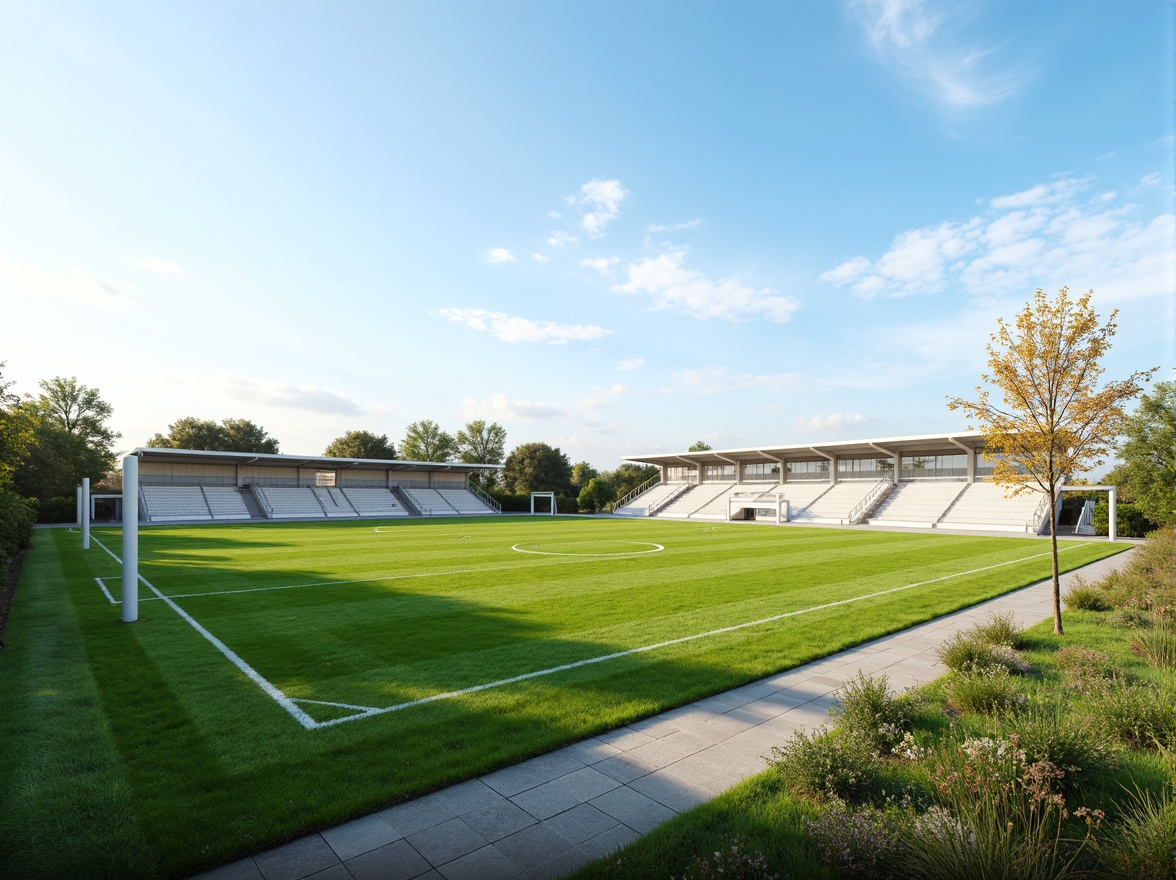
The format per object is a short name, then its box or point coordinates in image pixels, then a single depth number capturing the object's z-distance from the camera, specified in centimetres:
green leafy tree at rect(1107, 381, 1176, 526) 3634
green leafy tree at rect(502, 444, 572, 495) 7750
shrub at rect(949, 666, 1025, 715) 606
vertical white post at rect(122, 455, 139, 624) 1009
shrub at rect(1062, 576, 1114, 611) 1141
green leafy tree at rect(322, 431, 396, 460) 8438
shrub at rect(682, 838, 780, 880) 336
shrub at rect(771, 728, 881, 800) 448
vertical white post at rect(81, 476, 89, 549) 2186
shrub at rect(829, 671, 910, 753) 534
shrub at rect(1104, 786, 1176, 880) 315
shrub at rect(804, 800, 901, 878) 347
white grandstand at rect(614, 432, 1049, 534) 3966
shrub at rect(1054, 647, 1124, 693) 661
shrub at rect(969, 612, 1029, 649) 871
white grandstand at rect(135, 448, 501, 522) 4581
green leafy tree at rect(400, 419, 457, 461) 9512
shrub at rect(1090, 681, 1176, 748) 531
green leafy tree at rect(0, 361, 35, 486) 1162
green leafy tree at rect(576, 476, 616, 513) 6569
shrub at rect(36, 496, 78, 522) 4241
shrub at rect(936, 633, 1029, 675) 735
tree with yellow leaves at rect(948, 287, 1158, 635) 902
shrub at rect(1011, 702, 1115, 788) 459
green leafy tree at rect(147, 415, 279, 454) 6875
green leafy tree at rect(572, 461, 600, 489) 8812
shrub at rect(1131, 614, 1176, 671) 749
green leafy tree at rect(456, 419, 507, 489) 9825
